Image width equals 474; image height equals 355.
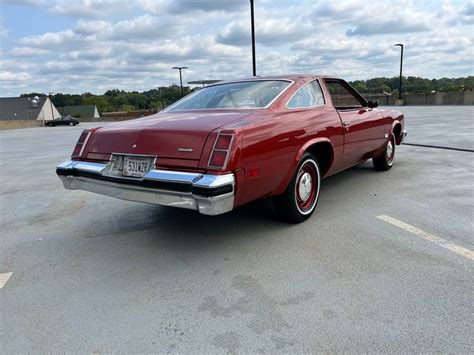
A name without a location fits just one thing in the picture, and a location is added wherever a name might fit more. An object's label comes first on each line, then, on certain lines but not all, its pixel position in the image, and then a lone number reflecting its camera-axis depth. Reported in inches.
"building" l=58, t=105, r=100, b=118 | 3403.1
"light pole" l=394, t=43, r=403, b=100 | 1533.7
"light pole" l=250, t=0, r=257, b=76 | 586.7
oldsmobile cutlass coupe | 116.3
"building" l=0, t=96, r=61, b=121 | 2876.5
